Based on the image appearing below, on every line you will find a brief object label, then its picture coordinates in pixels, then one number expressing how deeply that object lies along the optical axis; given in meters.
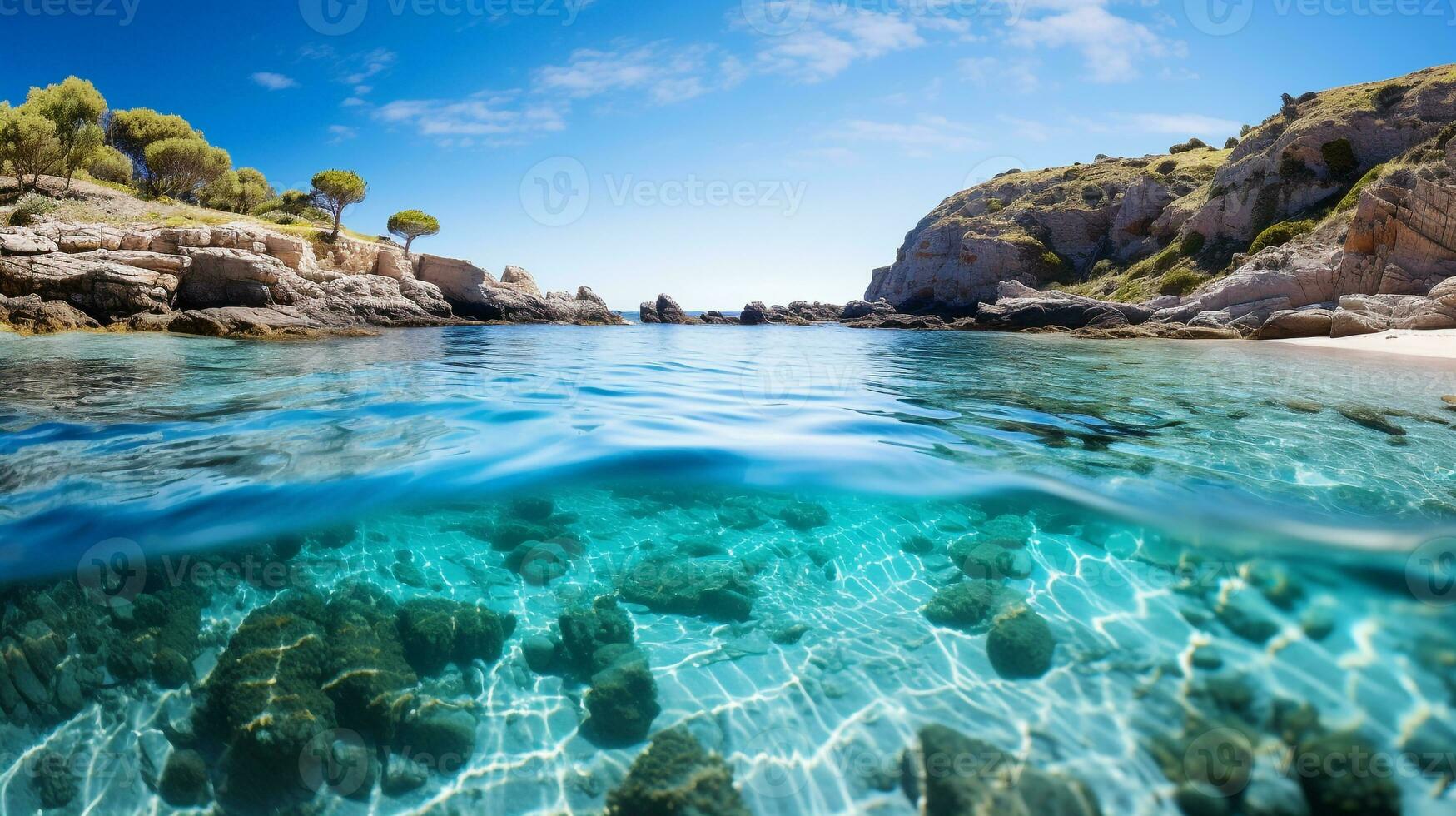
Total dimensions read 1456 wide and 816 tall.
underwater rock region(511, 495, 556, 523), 4.30
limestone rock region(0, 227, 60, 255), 19.23
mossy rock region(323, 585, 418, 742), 2.80
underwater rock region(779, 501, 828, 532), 4.17
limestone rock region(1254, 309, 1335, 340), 20.80
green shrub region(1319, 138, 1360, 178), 33.03
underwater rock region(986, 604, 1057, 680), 2.74
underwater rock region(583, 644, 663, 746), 2.64
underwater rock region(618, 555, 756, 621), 3.43
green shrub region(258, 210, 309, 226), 40.28
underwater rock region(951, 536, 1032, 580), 3.43
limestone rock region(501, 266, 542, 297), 42.44
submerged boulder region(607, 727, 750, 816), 2.27
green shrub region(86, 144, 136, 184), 39.69
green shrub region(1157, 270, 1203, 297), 35.12
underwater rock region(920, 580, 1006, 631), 3.11
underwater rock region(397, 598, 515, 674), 3.13
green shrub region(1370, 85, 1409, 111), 33.88
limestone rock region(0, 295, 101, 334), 15.94
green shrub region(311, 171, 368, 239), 37.91
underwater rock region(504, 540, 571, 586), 3.70
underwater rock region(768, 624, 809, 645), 3.11
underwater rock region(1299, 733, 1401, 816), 1.97
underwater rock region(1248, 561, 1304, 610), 2.80
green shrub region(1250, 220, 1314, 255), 30.70
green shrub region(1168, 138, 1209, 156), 61.06
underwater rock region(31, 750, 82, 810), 2.50
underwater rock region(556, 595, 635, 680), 3.09
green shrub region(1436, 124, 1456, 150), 26.98
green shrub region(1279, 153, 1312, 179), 34.84
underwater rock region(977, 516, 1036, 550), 3.68
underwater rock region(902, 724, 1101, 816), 2.11
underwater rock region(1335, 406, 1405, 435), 5.89
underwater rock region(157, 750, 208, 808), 2.49
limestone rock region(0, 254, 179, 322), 18.48
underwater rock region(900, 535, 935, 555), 3.79
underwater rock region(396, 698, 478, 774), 2.60
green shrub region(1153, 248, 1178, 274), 39.66
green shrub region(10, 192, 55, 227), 24.65
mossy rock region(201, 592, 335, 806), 2.57
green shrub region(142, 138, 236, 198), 40.56
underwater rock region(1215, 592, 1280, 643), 2.64
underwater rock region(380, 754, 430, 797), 2.49
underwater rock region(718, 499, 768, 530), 4.18
